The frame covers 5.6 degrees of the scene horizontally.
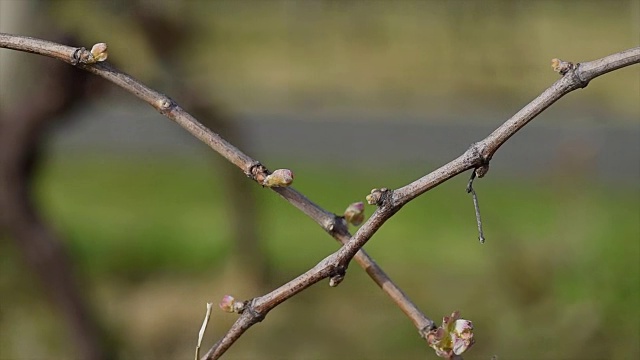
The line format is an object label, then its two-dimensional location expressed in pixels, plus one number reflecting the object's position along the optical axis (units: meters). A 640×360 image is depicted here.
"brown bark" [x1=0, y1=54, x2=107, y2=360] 5.56
